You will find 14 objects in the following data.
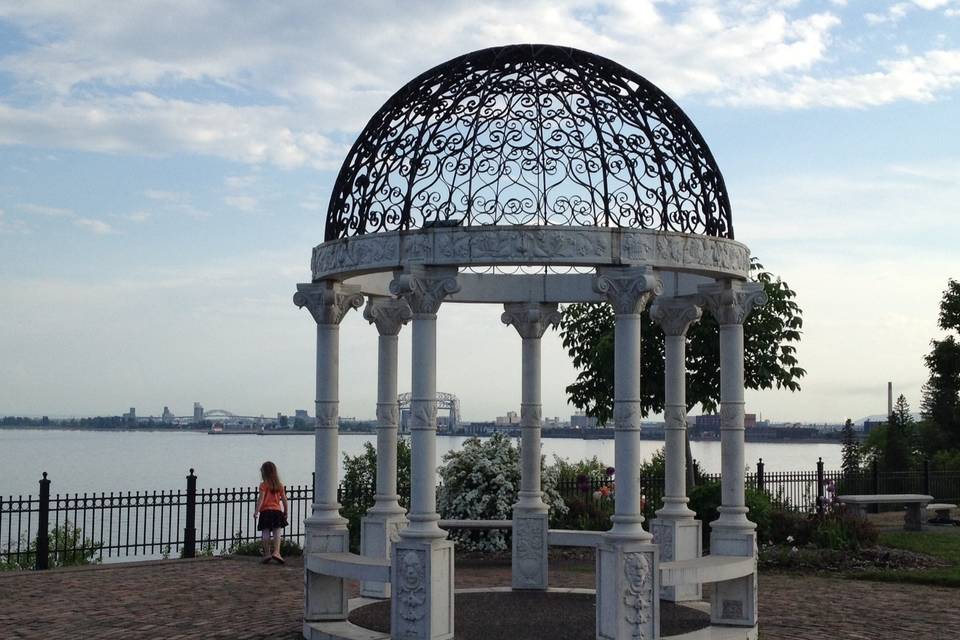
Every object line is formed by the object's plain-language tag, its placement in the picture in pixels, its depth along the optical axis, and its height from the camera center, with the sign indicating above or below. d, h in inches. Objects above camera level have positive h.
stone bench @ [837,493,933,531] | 1029.7 -81.5
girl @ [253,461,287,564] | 785.6 -68.3
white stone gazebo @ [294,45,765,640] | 446.0 +57.7
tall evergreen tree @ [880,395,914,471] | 1840.6 -57.8
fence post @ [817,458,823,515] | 888.1 -69.3
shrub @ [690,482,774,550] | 839.7 -69.5
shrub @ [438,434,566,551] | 875.4 -60.1
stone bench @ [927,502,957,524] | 1111.1 -96.3
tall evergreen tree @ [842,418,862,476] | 2186.9 -68.0
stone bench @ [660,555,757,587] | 454.3 -65.7
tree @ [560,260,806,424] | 1013.2 +55.7
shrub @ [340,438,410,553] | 959.4 -66.0
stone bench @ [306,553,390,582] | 456.8 -65.4
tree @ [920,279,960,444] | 1701.5 +61.3
